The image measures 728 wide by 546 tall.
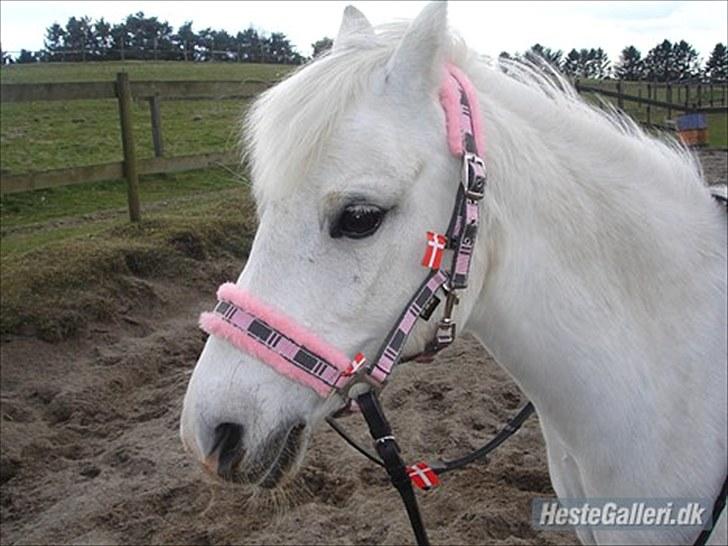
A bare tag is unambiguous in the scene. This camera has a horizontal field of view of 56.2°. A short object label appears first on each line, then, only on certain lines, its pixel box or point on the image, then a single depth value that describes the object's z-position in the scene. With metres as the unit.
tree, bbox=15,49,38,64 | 35.89
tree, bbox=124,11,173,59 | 41.16
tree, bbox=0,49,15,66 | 31.91
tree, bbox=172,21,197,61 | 41.62
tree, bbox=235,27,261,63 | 36.81
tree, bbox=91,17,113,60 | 40.57
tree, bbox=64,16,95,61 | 39.75
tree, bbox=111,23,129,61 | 40.12
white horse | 1.54
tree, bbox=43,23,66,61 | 37.31
